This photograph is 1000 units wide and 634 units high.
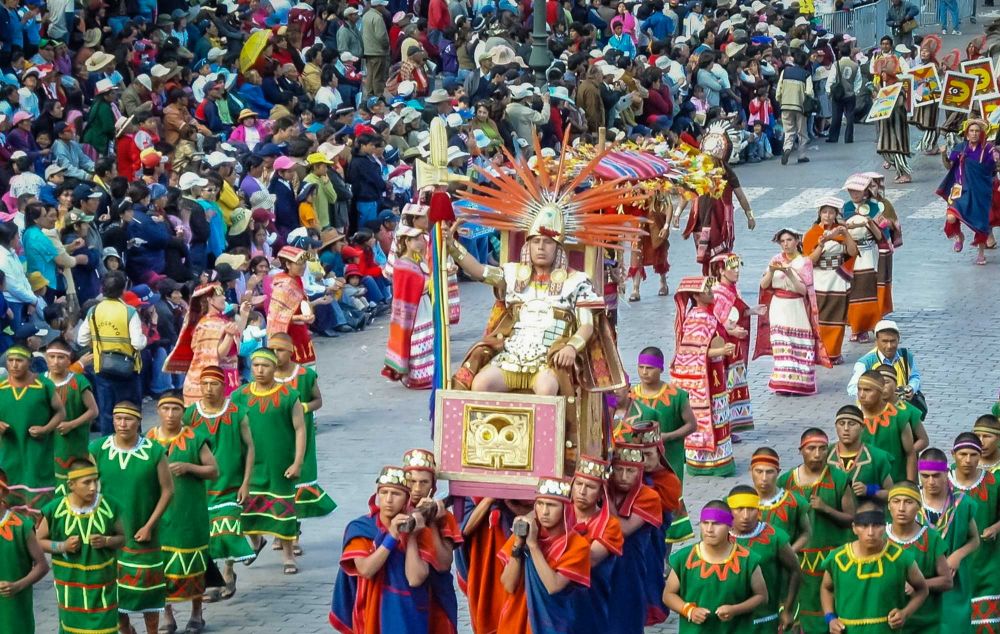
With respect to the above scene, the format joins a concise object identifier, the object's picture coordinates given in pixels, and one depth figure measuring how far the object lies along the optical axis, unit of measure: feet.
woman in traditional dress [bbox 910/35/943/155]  106.42
